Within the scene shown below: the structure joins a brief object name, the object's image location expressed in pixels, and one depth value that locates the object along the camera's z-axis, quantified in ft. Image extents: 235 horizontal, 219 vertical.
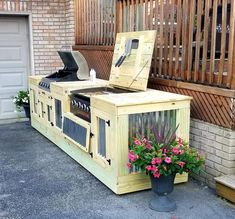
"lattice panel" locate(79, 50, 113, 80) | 14.73
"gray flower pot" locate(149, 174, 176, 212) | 8.39
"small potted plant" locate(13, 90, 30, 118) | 17.76
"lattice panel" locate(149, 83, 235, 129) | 8.99
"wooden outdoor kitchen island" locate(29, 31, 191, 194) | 9.18
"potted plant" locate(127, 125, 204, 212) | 8.06
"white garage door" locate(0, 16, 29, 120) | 18.14
